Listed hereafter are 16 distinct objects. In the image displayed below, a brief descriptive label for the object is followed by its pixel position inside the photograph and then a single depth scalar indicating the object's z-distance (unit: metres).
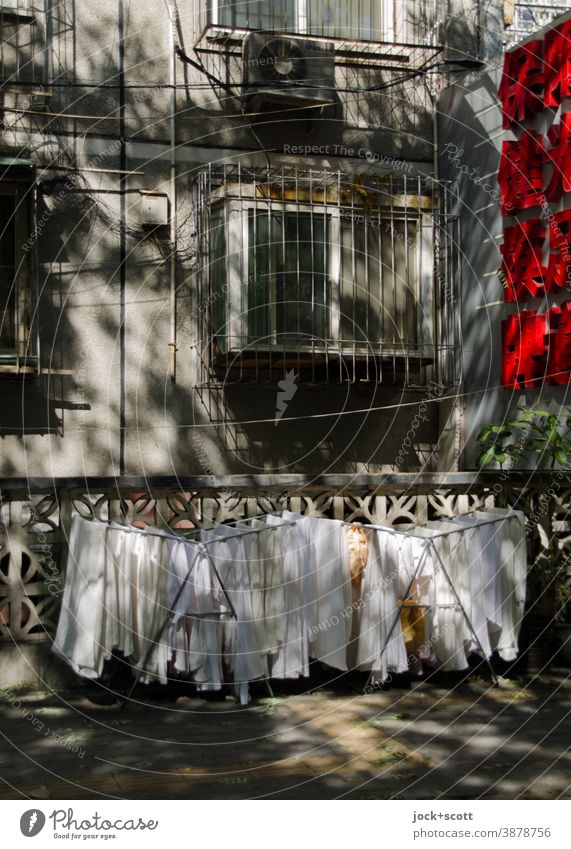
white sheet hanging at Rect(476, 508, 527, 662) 8.52
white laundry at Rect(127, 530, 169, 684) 7.83
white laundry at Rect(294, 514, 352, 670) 8.16
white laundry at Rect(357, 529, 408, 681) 8.17
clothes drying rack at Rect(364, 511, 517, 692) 8.21
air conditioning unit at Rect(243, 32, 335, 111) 11.23
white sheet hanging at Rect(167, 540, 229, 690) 7.80
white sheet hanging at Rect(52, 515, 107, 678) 7.87
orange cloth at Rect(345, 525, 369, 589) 8.29
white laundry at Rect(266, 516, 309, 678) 8.12
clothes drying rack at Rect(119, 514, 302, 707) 7.79
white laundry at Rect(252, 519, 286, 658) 8.09
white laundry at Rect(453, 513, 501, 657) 8.46
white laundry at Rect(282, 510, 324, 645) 8.19
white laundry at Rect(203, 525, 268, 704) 7.92
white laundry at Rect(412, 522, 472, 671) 8.36
